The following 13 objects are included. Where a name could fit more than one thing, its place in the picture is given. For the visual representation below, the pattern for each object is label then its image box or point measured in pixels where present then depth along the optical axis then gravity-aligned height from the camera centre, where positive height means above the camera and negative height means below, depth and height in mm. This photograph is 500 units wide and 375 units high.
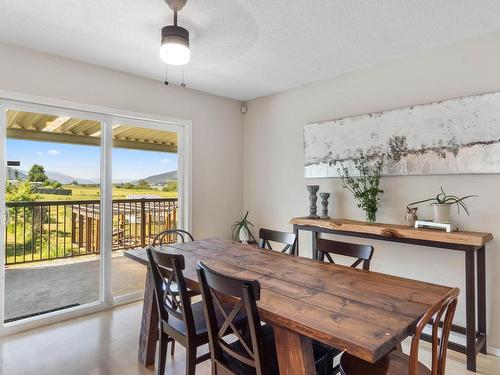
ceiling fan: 2088 +1020
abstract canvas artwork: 2488 +496
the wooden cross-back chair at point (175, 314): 1712 -737
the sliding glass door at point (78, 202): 2867 -96
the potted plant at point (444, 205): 2582 -106
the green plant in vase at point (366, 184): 3051 +87
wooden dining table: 1141 -501
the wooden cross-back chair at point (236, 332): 1320 -655
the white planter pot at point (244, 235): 4320 -587
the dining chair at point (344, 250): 2113 -409
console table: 2242 -418
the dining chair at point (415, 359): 1163 -729
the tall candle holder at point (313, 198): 3440 -62
